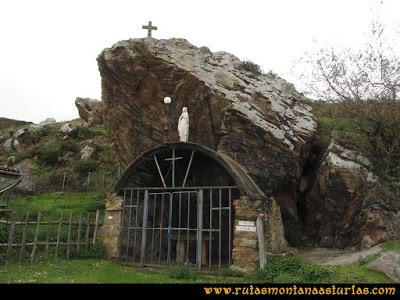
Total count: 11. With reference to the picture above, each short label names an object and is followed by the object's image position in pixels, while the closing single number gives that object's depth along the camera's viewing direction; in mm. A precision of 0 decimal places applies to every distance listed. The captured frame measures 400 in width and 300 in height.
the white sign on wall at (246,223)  11506
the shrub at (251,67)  18952
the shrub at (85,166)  25984
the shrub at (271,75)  19484
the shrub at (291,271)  9680
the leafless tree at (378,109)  15148
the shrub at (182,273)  10945
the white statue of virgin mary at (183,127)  14125
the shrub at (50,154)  27984
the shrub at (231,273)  10992
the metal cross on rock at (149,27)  16484
